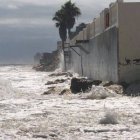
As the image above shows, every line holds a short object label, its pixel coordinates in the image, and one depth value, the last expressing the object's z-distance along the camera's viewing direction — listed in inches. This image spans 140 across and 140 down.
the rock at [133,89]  836.4
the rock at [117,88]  871.1
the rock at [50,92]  977.6
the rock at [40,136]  453.7
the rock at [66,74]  1873.3
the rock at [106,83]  954.2
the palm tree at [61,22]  2982.3
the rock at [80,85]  954.7
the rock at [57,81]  1374.3
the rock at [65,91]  946.6
